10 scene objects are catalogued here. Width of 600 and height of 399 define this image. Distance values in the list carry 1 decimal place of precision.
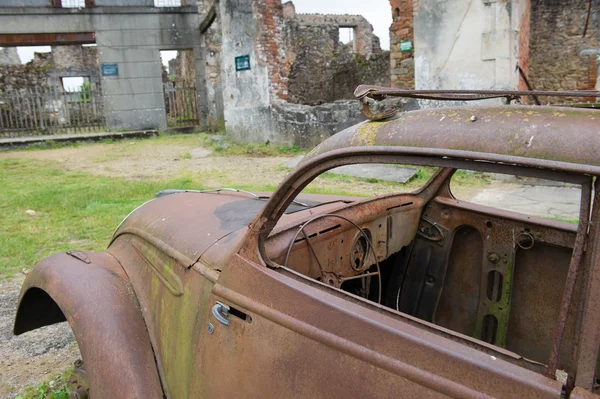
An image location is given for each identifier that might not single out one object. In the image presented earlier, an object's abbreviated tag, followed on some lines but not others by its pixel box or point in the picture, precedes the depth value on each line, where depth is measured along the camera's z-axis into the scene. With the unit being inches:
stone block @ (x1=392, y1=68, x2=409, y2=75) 385.4
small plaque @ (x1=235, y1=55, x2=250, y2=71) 460.4
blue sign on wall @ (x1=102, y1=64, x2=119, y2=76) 621.3
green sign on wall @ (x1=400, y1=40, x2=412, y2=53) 376.8
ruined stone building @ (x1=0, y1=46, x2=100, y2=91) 840.3
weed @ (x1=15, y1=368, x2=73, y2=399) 104.0
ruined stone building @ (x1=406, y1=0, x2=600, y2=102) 308.0
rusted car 48.6
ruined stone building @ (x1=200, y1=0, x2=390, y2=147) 421.1
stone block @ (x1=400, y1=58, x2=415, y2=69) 380.5
